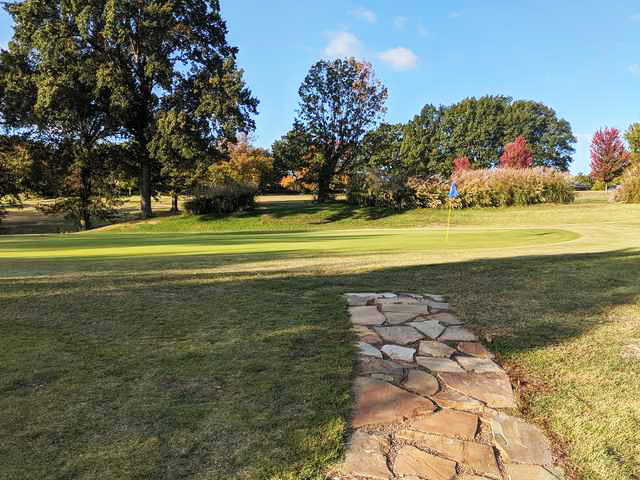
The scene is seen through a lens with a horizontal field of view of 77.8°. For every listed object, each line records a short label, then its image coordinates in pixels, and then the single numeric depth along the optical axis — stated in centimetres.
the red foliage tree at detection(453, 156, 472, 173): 4628
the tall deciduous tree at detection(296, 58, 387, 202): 2742
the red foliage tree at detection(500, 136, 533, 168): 4219
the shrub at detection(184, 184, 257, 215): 2459
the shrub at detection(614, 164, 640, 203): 2118
